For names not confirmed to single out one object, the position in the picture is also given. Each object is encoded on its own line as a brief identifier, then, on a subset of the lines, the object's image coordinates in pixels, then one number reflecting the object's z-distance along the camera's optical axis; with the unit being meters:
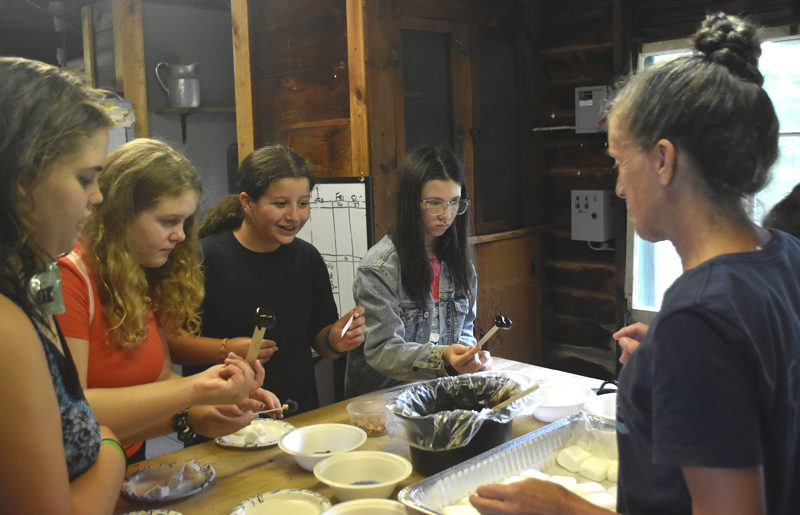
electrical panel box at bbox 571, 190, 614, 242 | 4.38
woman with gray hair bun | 0.84
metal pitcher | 4.67
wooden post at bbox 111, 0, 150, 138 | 4.46
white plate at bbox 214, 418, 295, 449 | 1.79
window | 3.71
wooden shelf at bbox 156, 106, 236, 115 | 4.68
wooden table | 1.50
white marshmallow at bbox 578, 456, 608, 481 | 1.62
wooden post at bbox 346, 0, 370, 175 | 3.26
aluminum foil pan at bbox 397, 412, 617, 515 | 1.43
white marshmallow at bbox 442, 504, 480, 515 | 1.40
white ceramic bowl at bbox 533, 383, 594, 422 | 1.97
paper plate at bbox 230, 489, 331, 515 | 1.43
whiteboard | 3.29
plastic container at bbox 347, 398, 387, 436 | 1.88
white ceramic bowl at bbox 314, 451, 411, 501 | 1.56
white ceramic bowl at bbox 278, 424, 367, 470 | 1.72
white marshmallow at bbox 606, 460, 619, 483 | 1.62
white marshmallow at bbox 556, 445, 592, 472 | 1.66
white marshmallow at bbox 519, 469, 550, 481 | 1.56
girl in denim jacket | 2.33
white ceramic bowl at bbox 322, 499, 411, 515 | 1.39
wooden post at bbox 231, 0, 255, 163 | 3.68
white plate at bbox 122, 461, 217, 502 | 1.50
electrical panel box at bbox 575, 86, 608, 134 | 4.27
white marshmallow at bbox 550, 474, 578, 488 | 1.56
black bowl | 1.59
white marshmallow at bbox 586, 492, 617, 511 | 1.45
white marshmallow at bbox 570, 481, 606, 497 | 1.52
